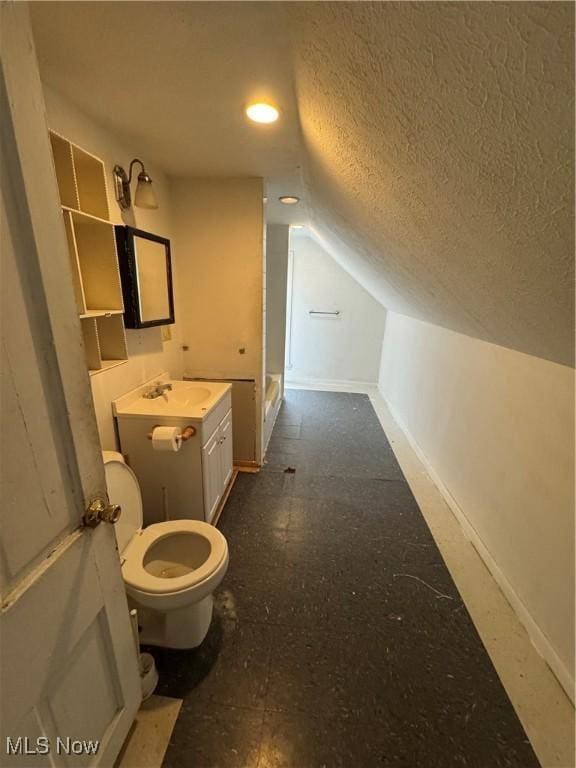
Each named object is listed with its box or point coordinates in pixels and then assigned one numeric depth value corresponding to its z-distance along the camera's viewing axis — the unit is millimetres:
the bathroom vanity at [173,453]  1664
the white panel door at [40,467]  521
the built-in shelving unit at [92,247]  1220
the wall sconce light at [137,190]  1550
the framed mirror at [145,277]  1604
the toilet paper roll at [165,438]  1542
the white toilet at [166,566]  1147
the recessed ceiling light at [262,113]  1255
